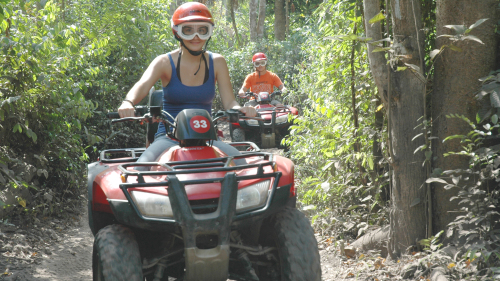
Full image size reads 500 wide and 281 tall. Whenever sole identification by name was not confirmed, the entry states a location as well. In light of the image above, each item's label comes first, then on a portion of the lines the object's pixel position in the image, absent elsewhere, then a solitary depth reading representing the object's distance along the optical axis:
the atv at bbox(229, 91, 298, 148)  10.37
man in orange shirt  12.03
